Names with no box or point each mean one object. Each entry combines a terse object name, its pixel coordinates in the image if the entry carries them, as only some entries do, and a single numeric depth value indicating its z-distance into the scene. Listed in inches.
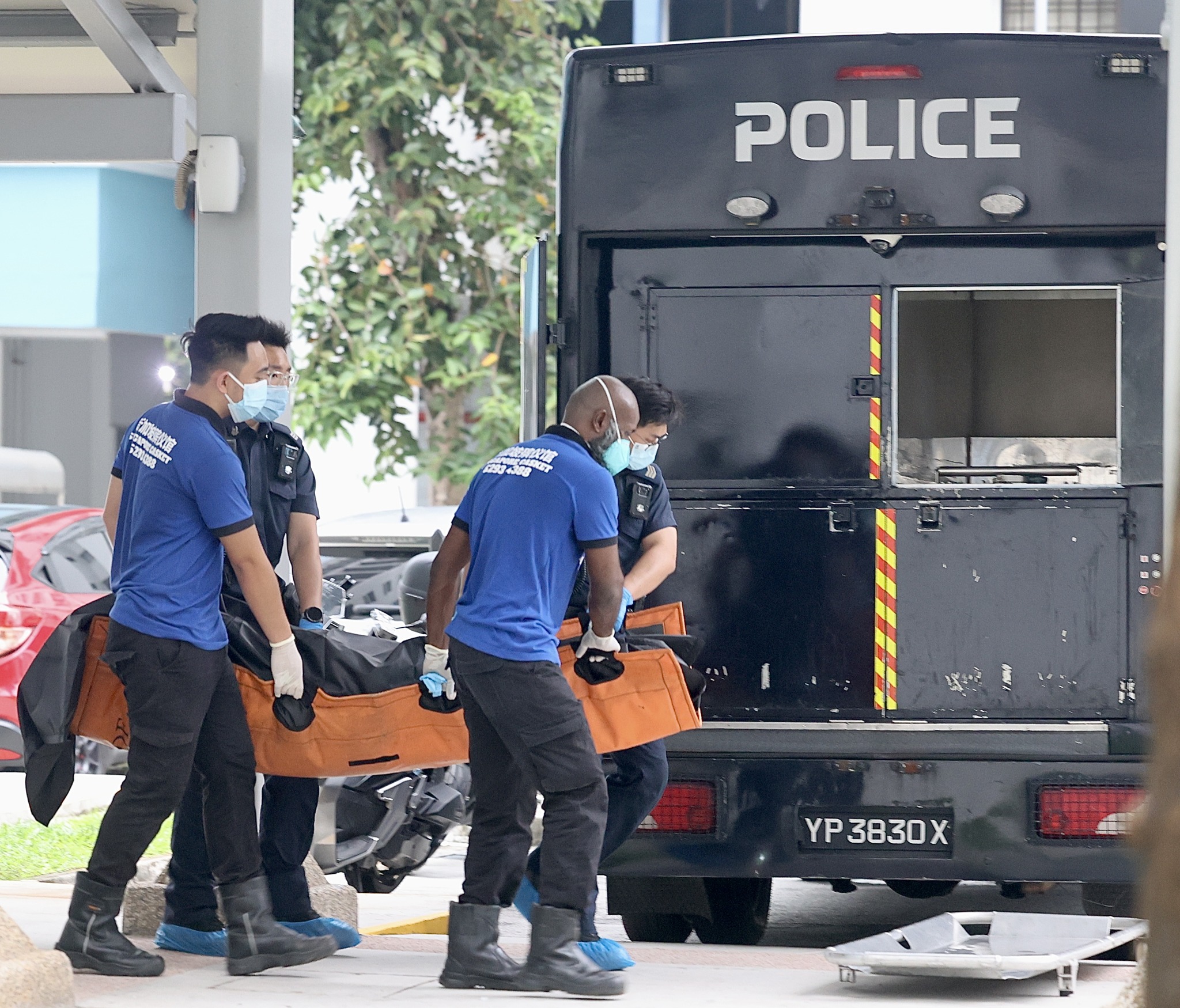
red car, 766.2
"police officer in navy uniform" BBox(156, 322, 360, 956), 439.3
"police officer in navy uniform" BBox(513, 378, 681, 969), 444.5
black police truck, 475.1
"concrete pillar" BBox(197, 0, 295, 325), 487.9
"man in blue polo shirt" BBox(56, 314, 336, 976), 397.3
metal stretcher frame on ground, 410.1
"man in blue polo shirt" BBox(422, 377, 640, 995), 392.5
